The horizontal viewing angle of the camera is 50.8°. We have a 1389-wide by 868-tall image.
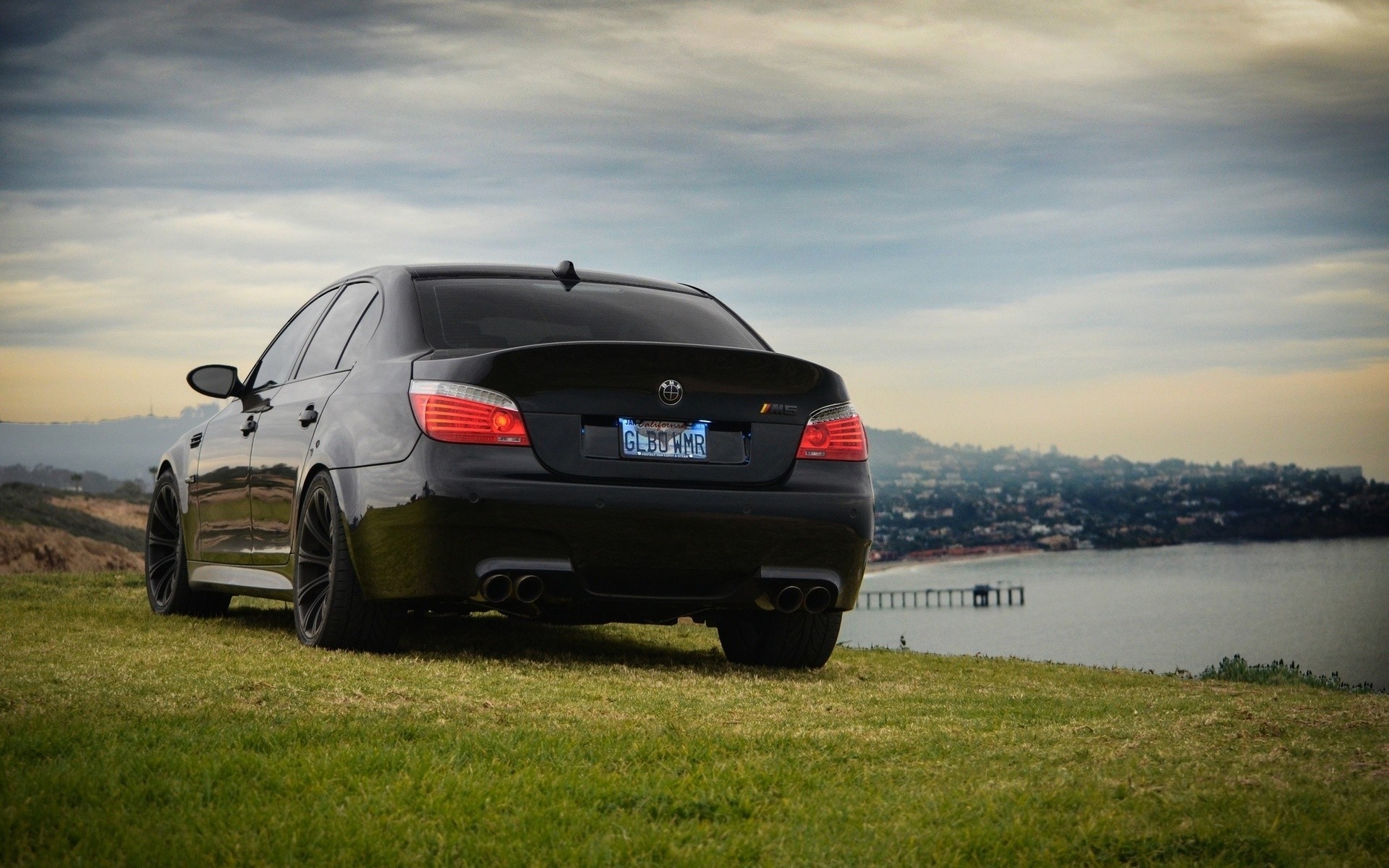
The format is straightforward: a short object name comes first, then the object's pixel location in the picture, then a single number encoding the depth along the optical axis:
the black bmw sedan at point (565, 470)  6.03
